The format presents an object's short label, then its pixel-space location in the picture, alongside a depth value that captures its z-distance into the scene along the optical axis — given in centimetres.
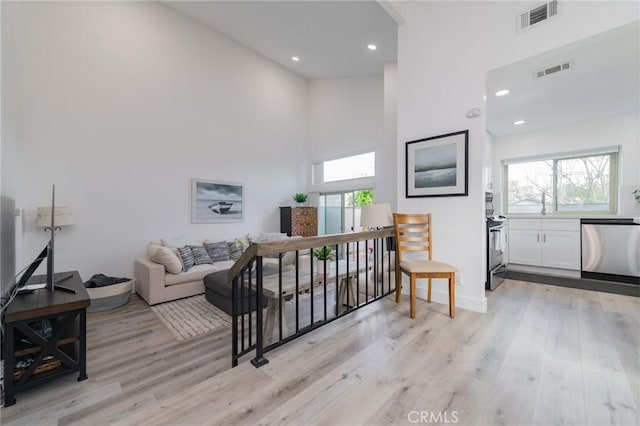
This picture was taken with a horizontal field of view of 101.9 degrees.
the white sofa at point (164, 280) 358
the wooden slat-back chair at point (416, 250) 251
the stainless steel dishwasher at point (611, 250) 377
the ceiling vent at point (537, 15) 229
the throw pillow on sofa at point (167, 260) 376
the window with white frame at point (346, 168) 630
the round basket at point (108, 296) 330
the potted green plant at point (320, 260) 293
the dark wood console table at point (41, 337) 165
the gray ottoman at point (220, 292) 304
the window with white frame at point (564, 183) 444
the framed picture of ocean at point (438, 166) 283
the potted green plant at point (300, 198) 683
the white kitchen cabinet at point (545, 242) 427
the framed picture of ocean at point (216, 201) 522
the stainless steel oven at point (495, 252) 360
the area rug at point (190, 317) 276
